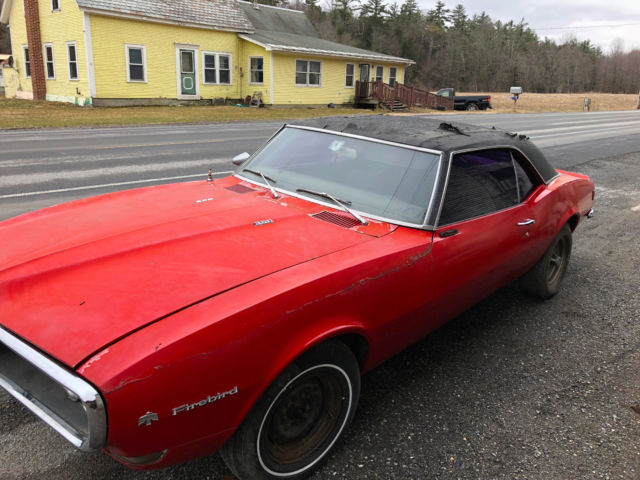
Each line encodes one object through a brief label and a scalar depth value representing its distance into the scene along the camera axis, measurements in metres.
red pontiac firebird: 1.83
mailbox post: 37.91
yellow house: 23.08
